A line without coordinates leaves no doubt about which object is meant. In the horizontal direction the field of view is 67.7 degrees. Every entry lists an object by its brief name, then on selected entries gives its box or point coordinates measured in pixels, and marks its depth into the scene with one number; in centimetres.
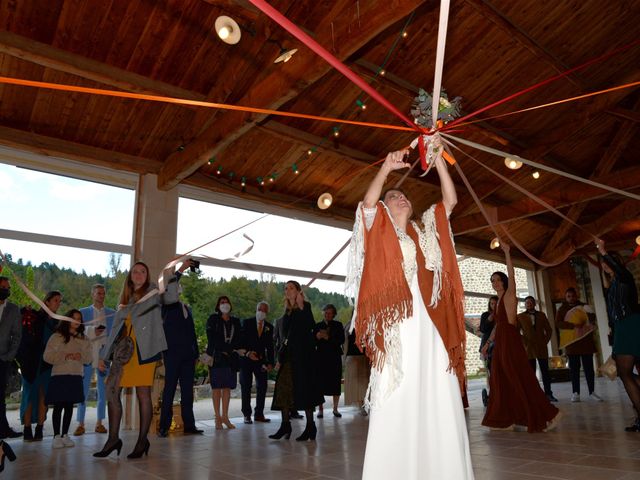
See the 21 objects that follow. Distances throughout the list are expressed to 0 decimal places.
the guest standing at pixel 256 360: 597
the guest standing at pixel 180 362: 478
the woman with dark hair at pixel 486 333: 634
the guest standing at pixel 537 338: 697
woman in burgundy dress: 429
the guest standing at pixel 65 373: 433
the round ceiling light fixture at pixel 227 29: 402
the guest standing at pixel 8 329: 359
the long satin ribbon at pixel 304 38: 143
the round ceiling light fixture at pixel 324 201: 550
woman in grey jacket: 349
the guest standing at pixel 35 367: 476
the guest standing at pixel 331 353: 640
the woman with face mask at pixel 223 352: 555
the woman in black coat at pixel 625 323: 379
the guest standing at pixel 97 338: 544
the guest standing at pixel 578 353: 682
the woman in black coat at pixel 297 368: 420
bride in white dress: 185
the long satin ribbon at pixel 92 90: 145
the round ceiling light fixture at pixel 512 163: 639
